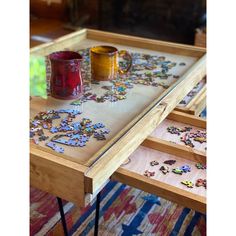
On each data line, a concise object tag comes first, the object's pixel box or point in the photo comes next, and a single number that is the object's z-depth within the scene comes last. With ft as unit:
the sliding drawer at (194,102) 4.25
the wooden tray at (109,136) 2.57
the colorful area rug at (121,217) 4.47
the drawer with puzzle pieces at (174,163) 2.97
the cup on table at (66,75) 3.44
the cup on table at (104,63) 4.01
